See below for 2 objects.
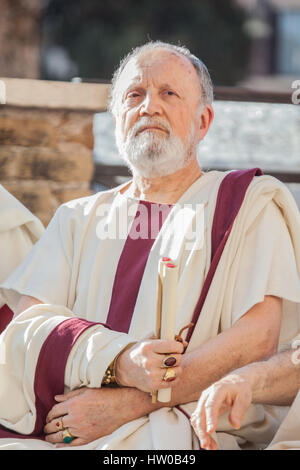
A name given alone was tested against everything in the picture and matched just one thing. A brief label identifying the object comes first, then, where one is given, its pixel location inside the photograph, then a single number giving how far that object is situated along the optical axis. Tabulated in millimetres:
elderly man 6195
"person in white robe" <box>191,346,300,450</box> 5548
